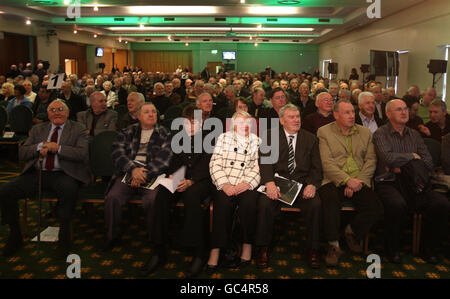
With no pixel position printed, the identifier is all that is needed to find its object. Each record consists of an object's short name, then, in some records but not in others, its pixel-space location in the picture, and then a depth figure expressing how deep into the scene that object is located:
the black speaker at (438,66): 9.31
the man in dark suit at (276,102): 5.51
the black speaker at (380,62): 11.32
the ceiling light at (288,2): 12.15
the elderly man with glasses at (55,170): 3.70
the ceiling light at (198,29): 21.31
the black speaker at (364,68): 14.40
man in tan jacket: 3.61
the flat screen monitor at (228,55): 29.92
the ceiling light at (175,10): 15.77
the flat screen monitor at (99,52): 23.70
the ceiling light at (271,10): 14.98
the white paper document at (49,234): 3.96
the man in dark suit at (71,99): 7.36
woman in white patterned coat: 3.49
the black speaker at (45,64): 16.08
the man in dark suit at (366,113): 5.02
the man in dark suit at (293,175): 3.55
